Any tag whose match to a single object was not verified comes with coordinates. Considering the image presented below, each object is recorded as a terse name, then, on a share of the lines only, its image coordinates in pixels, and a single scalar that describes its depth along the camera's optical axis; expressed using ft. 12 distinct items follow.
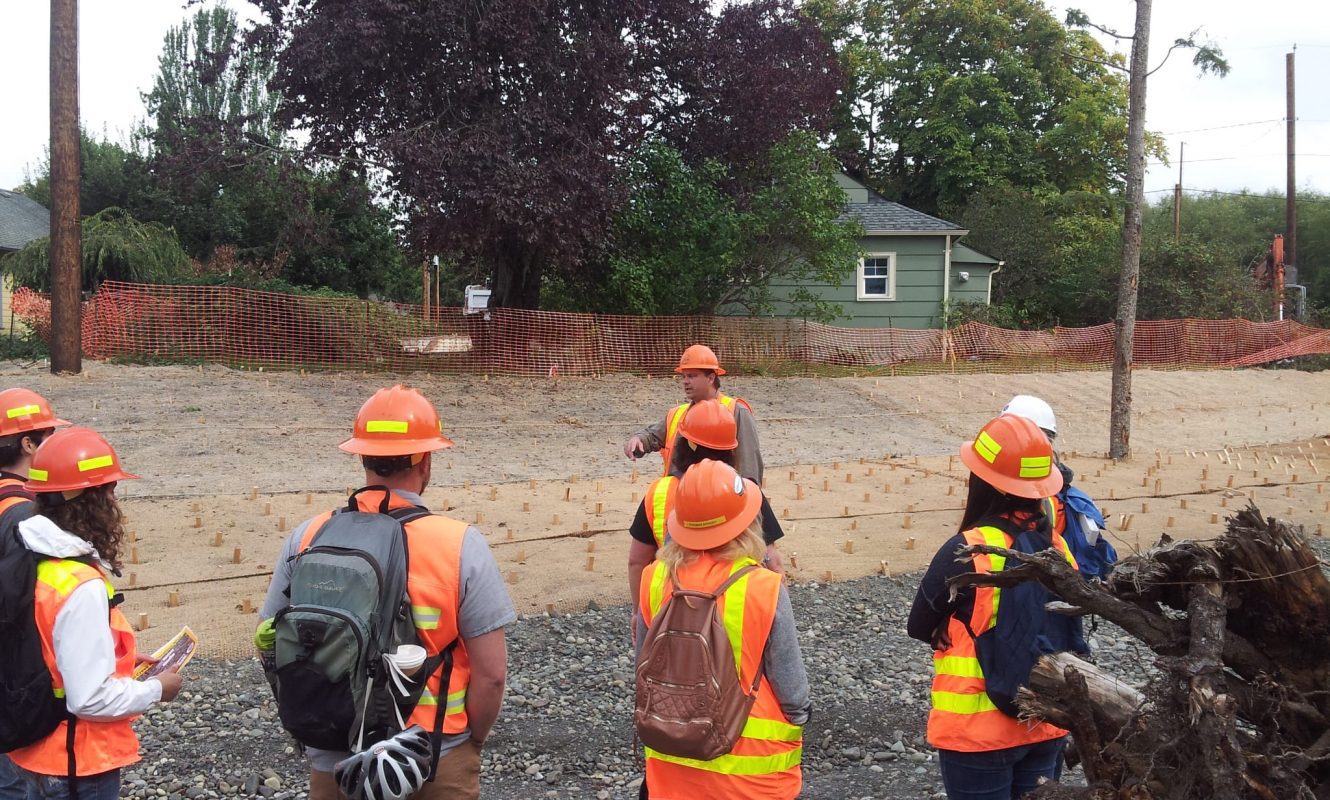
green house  92.58
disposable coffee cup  7.90
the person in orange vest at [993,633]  9.57
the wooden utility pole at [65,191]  48.93
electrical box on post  94.41
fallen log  7.43
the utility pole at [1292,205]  114.21
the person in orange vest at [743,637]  8.87
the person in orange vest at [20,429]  11.68
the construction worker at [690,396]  17.49
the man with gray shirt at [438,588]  8.30
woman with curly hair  8.66
